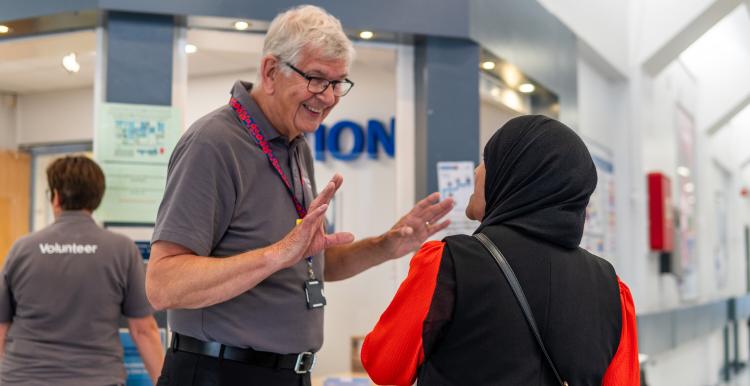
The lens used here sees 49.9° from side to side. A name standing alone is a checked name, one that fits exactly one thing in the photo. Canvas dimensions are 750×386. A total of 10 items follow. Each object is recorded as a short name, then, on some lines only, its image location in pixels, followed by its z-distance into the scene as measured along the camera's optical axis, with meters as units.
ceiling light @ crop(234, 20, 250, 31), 3.94
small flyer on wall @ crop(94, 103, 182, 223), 3.71
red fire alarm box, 7.26
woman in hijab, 1.70
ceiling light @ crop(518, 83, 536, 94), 5.23
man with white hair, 1.80
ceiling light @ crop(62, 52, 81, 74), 4.25
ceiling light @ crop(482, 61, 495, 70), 4.72
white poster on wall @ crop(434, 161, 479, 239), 4.29
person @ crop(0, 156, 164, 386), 2.85
